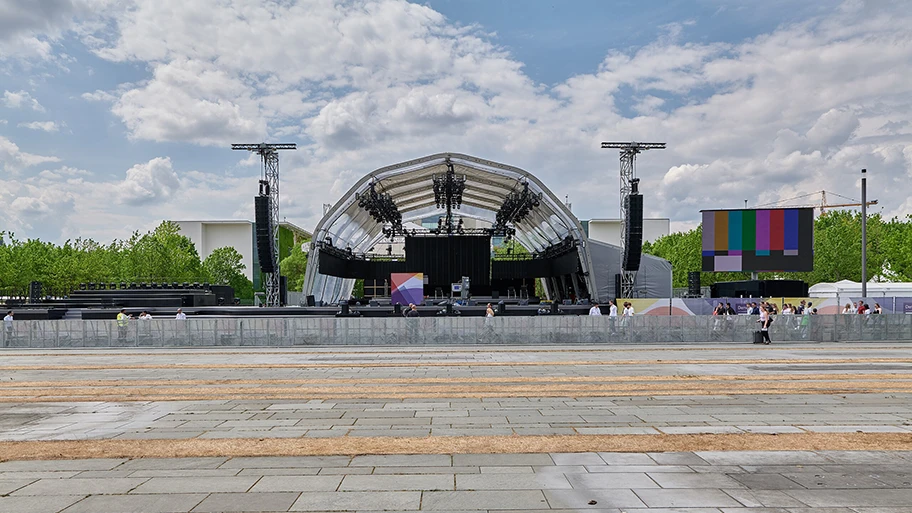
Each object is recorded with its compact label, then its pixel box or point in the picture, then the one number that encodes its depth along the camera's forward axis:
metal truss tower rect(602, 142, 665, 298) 39.88
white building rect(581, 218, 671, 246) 154.25
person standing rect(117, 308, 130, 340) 26.44
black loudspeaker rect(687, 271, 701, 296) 45.50
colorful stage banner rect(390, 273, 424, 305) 35.50
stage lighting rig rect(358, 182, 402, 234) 49.22
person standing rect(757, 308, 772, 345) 25.27
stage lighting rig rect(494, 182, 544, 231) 49.26
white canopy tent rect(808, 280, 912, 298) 42.22
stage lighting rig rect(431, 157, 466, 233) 50.06
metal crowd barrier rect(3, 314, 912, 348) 26.05
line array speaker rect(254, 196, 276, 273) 39.75
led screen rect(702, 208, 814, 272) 41.34
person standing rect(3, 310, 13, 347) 26.65
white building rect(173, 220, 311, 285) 124.75
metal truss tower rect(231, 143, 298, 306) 40.81
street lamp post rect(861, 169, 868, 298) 30.05
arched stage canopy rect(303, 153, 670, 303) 47.25
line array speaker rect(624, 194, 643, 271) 39.25
